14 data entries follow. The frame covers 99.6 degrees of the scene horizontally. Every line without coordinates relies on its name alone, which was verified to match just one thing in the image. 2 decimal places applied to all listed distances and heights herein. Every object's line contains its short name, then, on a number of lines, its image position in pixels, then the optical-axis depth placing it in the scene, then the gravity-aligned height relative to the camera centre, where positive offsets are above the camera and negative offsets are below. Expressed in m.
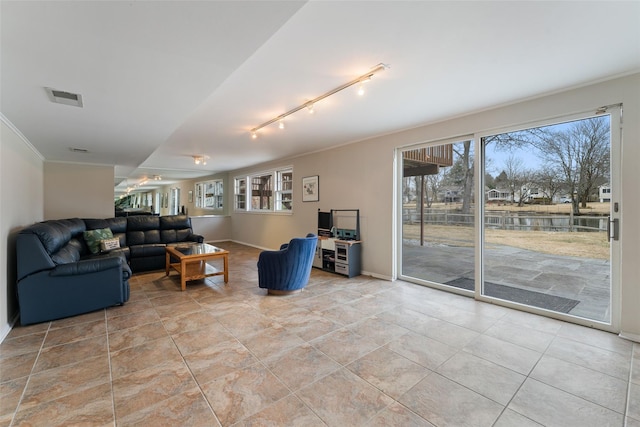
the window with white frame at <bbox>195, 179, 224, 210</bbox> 9.95 +0.72
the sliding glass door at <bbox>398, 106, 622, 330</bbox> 2.75 -0.03
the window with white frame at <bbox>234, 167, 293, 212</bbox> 6.90 +0.60
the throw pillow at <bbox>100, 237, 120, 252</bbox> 4.64 -0.55
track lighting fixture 2.32 +1.23
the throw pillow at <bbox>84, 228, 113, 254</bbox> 4.59 -0.43
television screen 5.27 -0.17
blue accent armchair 3.61 -0.73
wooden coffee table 4.02 -0.70
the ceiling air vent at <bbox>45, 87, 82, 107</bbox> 2.30 +1.04
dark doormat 3.03 -1.05
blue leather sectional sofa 2.82 -0.72
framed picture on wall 5.73 +0.52
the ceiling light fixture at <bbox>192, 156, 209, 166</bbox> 6.13 +1.27
